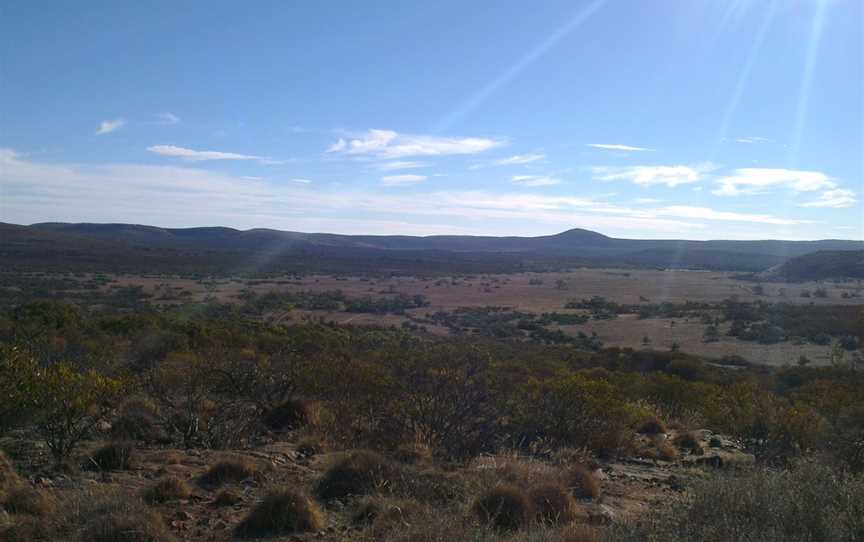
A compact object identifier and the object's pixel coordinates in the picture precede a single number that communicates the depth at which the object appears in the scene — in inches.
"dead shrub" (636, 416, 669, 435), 506.6
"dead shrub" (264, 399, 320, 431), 445.1
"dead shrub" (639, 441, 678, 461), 424.2
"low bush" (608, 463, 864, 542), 183.6
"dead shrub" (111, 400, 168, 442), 369.7
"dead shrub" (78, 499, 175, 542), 205.5
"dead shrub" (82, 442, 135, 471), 306.5
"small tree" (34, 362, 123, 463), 301.1
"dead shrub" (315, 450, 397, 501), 280.1
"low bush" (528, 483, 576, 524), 250.8
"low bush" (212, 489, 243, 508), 265.9
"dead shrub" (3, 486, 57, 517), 231.0
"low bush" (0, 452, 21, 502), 245.3
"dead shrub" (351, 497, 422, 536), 224.7
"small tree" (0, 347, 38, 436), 291.9
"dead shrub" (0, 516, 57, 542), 208.4
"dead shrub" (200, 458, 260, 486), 295.7
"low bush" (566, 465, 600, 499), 302.2
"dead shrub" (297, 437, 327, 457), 371.2
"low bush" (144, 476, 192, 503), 264.2
